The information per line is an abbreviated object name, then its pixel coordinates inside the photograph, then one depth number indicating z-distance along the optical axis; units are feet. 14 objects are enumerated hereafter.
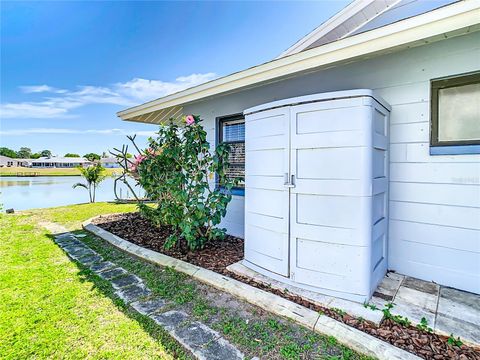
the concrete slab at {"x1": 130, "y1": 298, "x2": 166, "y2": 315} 7.22
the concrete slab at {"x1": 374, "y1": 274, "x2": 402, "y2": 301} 7.64
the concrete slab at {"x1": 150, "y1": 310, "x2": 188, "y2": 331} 6.55
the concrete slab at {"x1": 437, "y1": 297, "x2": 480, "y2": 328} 6.51
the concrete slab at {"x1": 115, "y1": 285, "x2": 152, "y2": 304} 7.98
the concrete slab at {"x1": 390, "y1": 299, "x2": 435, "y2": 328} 6.39
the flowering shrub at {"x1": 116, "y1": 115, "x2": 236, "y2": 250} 11.51
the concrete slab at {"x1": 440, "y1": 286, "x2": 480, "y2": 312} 7.16
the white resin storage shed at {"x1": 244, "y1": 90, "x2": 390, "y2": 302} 7.23
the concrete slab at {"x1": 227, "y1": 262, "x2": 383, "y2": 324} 6.64
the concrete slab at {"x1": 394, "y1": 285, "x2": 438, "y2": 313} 7.10
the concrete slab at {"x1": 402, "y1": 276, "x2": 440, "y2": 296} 8.00
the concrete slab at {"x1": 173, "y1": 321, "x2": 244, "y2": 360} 5.47
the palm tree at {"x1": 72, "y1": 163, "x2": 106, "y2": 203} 30.68
